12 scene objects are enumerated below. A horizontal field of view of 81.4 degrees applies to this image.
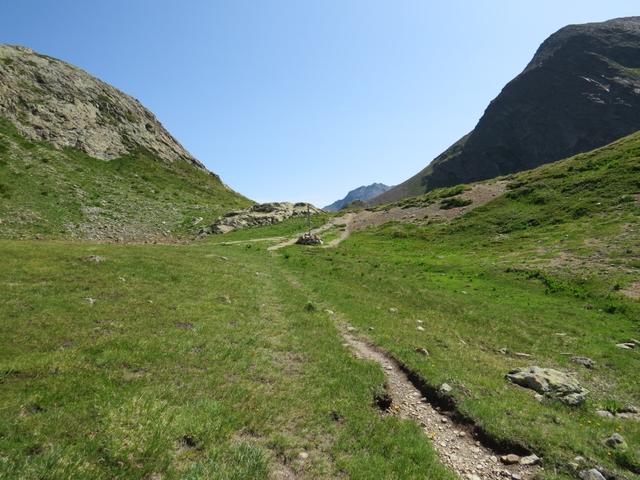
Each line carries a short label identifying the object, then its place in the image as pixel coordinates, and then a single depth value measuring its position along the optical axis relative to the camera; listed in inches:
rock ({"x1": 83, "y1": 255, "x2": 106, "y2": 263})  980.9
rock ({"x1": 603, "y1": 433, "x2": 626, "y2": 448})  428.5
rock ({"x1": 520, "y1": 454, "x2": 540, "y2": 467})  403.9
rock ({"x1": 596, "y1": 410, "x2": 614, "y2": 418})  513.1
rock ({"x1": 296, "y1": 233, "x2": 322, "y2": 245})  2204.7
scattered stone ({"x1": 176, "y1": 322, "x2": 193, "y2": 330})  662.5
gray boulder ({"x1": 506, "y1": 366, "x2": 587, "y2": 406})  545.3
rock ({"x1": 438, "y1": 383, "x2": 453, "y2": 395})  528.4
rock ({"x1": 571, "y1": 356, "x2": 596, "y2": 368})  697.0
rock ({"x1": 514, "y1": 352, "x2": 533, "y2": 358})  744.3
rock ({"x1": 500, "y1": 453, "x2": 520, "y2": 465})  408.8
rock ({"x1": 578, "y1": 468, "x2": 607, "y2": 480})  374.6
